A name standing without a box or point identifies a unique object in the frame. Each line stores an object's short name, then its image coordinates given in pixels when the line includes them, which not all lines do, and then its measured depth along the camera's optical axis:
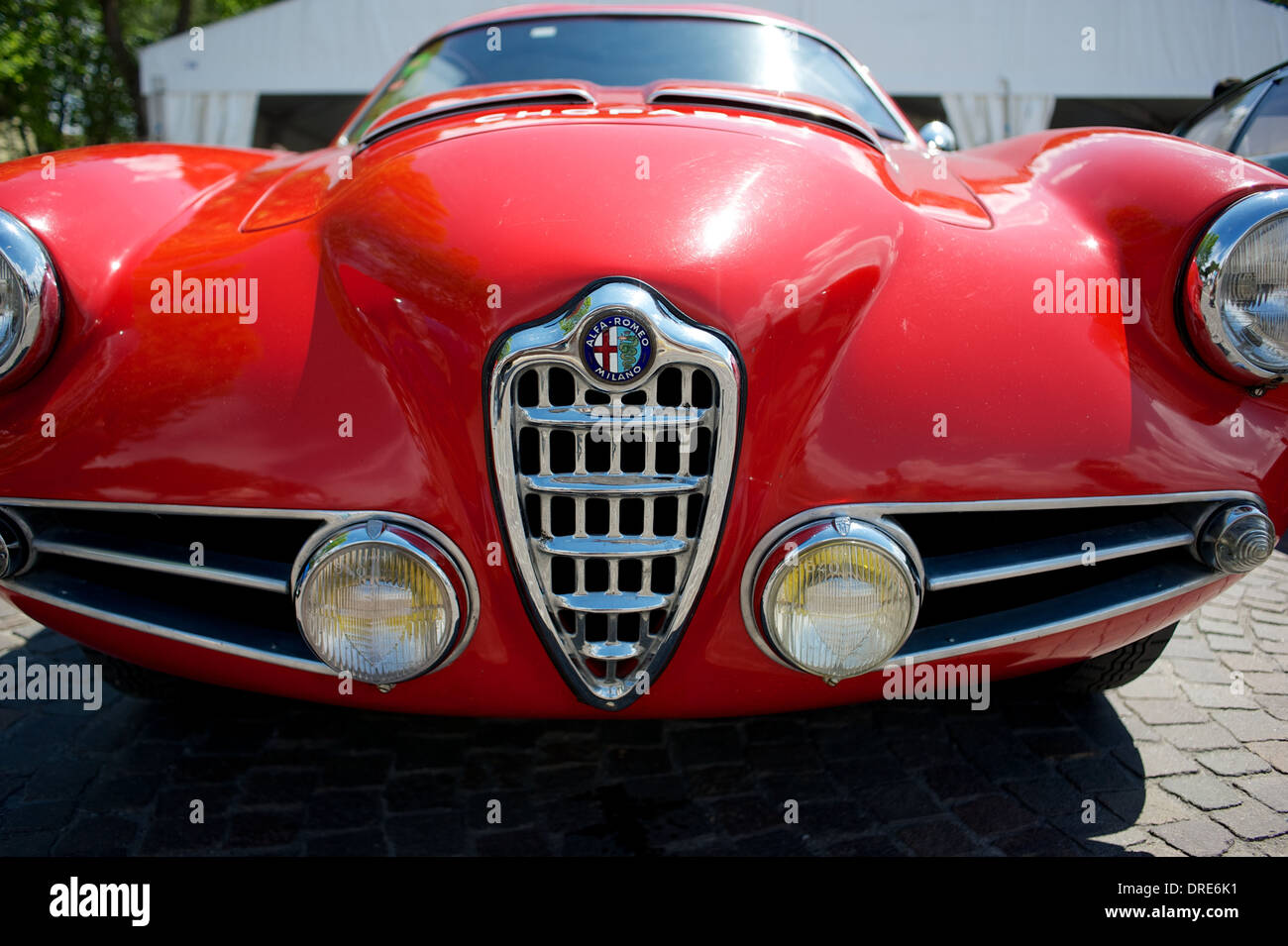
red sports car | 1.36
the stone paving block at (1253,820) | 1.74
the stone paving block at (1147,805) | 1.79
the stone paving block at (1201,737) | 2.07
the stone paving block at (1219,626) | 2.72
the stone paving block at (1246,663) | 2.48
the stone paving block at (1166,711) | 2.20
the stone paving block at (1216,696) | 2.27
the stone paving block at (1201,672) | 2.42
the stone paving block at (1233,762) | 1.96
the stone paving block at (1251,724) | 2.12
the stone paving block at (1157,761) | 1.97
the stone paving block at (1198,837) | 1.69
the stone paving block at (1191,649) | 2.56
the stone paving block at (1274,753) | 1.98
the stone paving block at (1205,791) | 1.84
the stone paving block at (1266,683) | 2.35
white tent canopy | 10.59
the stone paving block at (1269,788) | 1.84
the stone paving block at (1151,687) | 2.33
